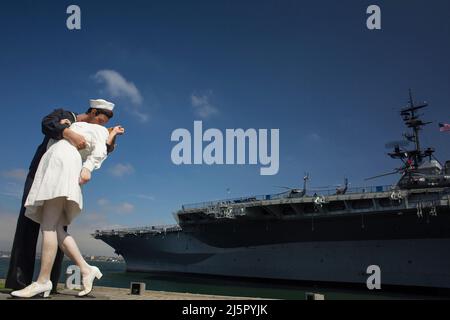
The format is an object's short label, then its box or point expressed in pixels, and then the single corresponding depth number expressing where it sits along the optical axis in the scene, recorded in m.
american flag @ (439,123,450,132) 28.35
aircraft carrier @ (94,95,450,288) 26.14
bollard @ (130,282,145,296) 6.70
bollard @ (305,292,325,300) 6.93
